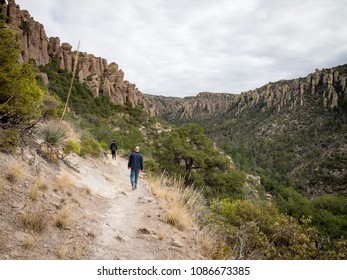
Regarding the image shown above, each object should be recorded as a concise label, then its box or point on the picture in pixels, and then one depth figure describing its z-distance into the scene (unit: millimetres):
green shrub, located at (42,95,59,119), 10198
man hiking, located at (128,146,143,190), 8899
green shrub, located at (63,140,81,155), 8727
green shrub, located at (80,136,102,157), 11428
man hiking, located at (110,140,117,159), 16531
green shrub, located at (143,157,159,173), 15981
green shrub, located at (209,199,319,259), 5191
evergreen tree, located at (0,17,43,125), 6164
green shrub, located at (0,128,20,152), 5539
